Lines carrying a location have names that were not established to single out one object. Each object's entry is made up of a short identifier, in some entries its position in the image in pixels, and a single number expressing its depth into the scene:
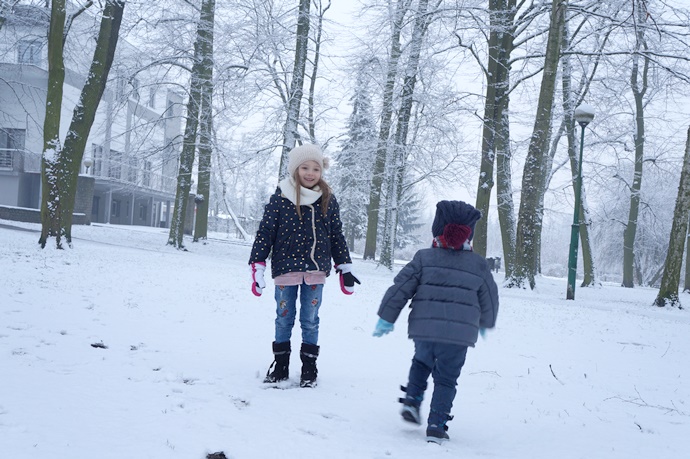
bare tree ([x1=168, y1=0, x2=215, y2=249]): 17.31
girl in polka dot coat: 4.07
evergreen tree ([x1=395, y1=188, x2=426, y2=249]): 49.03
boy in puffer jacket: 3.33
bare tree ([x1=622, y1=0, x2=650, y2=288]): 22.45
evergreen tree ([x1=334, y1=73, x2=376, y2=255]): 20.83
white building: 16.69
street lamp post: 11.46
